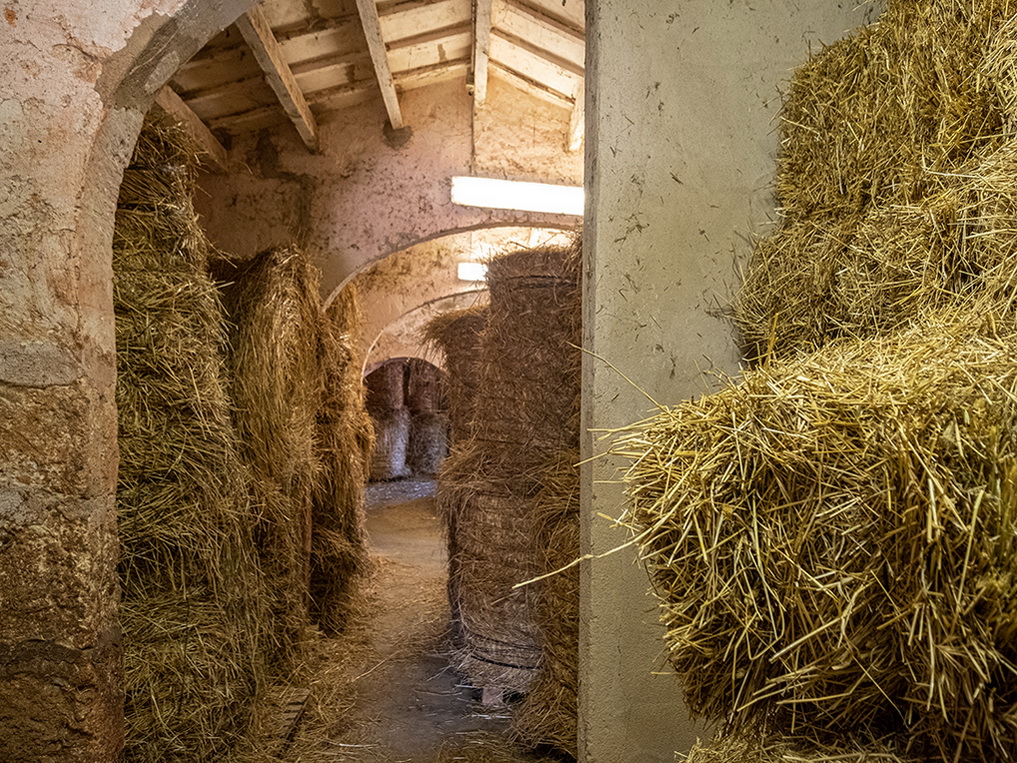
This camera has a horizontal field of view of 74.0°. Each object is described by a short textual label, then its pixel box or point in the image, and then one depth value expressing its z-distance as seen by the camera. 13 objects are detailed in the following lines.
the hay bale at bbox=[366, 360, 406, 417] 12.42
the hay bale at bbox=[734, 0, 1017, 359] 1.28
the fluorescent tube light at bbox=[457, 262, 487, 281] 8.62
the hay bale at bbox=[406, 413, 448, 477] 12.72
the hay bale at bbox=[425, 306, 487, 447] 4.11
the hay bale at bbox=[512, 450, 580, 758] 2.85
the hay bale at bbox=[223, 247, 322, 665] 3.32
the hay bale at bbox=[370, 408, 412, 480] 11.98
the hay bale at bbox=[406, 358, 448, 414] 12.80
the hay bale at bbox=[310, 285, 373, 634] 4.45
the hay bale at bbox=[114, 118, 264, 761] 2.29
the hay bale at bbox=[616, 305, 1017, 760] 0.80
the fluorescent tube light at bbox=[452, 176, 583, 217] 5.34
